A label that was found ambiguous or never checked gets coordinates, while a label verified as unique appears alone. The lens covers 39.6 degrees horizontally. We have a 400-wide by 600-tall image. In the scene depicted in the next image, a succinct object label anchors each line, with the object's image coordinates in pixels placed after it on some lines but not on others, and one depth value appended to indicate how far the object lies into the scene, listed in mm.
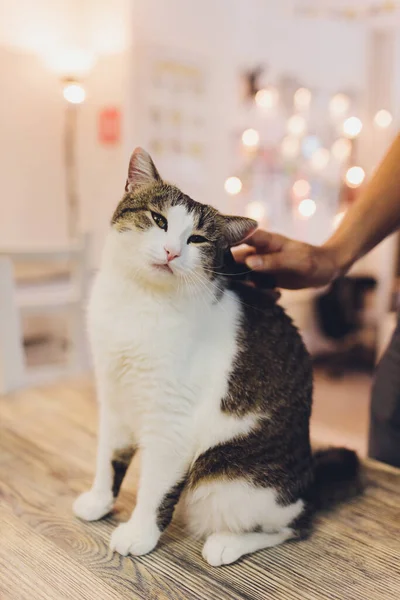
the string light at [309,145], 4810
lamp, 4043
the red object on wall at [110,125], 3711
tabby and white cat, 845
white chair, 1526
